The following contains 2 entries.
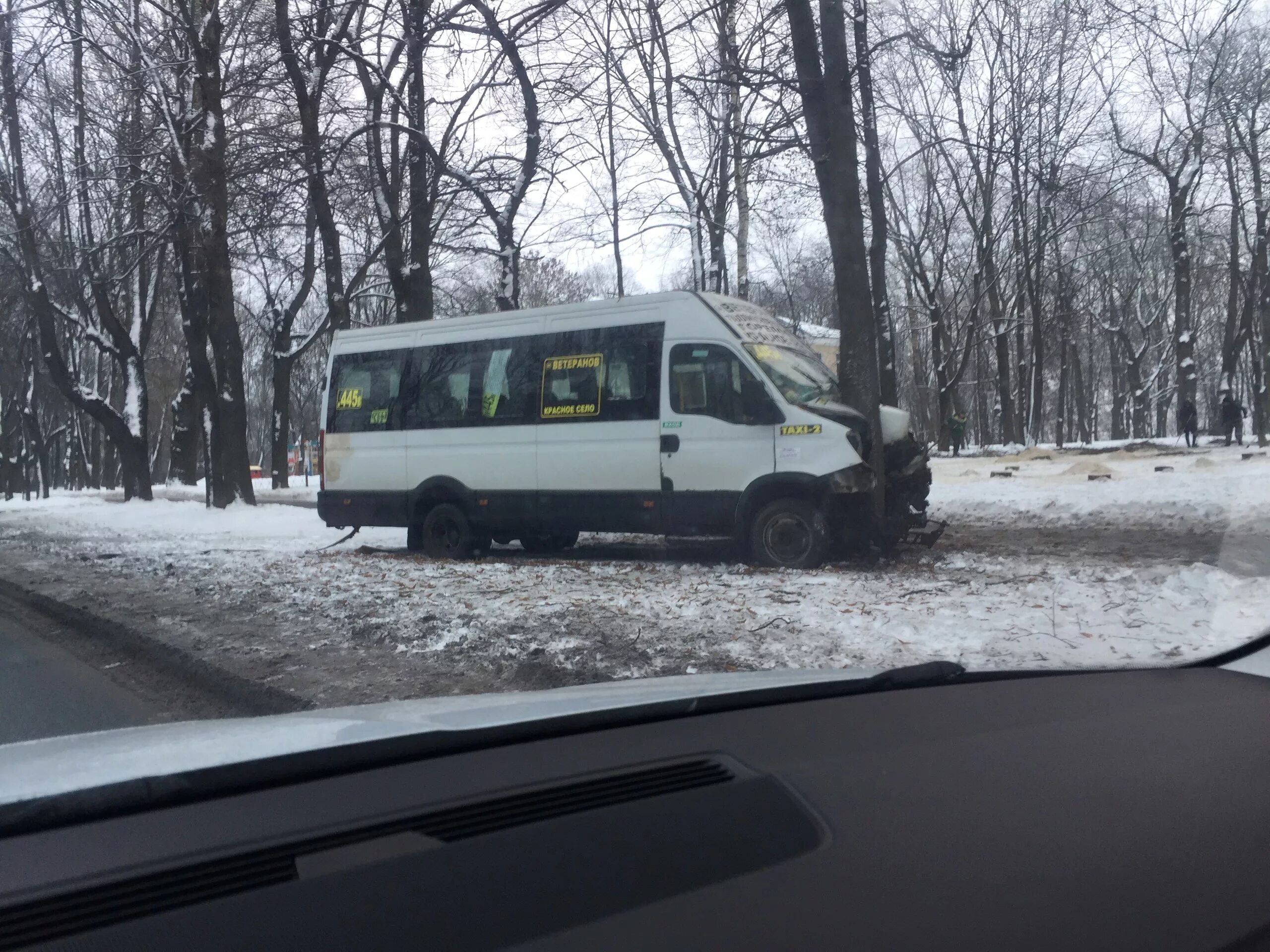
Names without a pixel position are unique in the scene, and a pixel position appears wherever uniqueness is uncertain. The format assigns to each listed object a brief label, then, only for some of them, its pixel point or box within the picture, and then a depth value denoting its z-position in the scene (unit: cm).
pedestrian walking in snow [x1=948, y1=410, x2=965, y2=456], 3438
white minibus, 1050
